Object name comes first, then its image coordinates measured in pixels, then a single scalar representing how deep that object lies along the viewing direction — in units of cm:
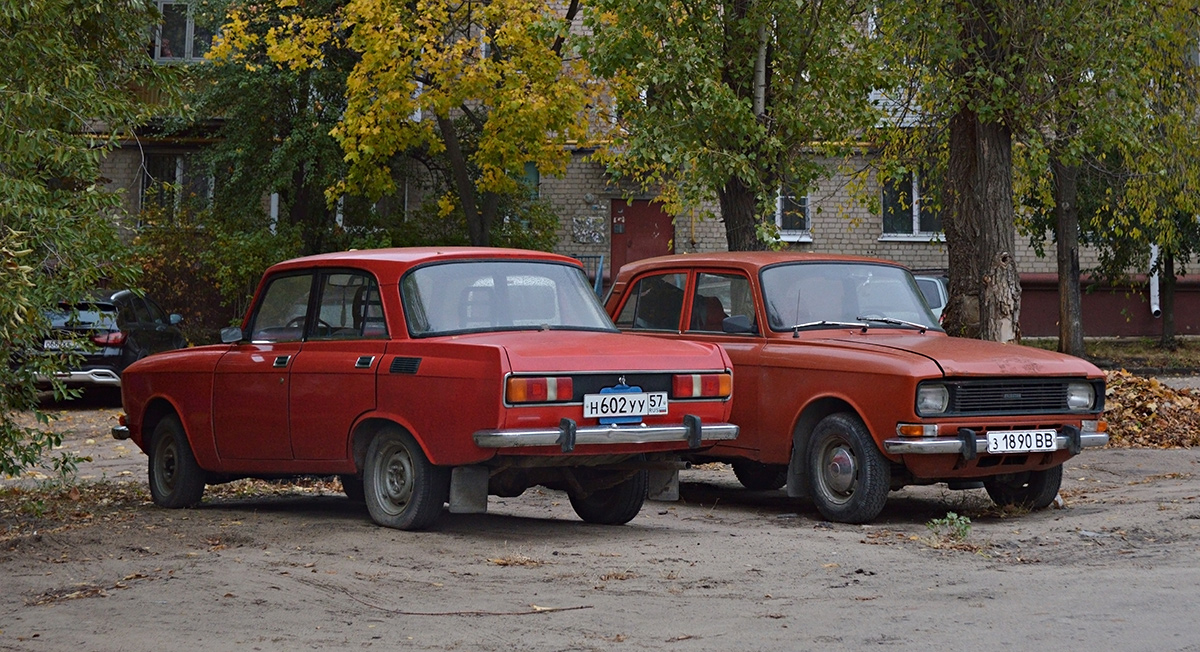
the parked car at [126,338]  1952
